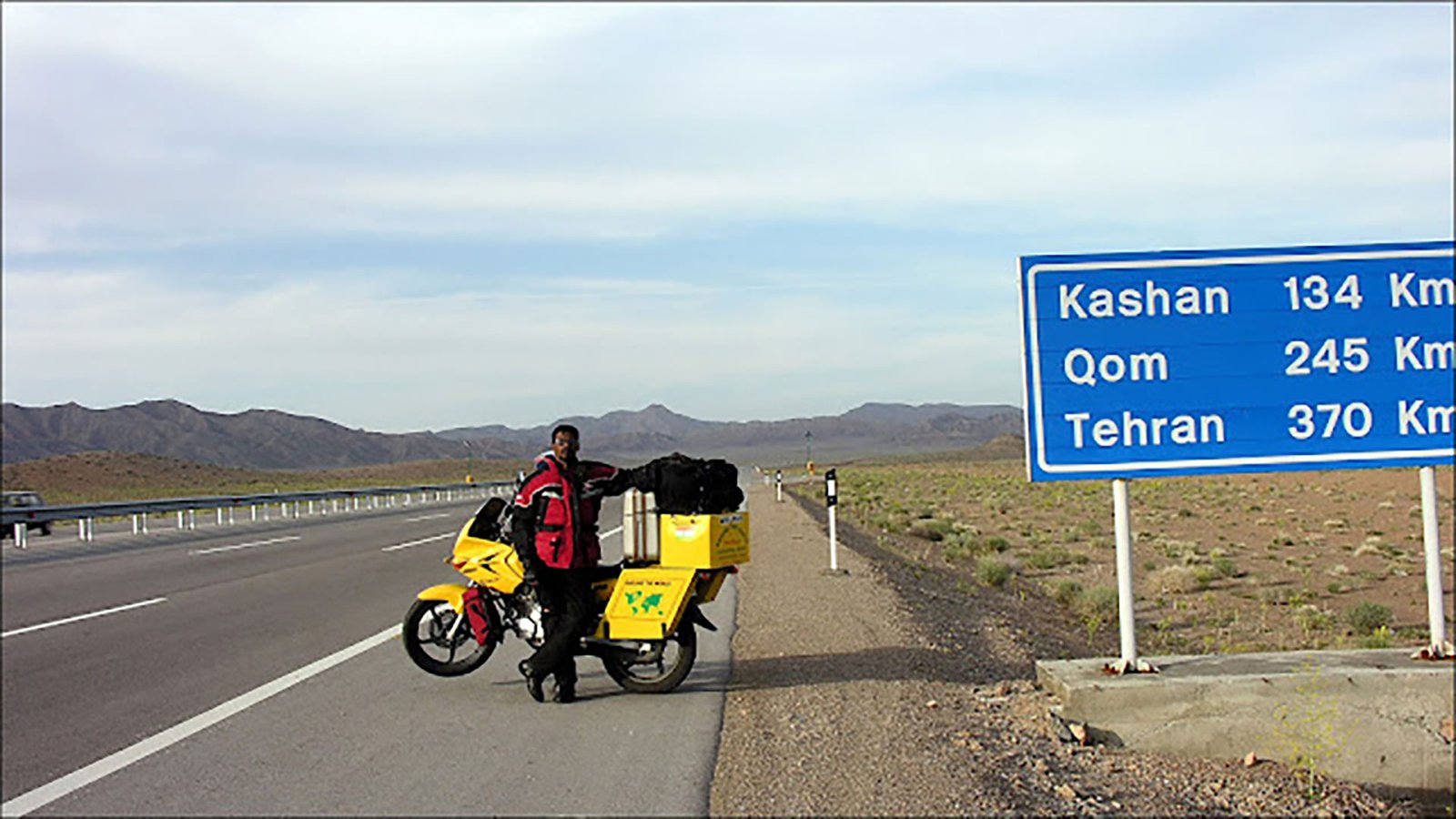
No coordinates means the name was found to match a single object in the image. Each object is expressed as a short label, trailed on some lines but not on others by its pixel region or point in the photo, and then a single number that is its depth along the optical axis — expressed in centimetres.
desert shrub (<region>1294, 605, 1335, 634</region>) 1795
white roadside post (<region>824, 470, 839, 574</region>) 1803
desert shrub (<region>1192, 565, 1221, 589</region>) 2320
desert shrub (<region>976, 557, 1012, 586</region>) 2114
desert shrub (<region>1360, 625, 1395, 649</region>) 1265
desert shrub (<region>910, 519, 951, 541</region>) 3253
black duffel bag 849
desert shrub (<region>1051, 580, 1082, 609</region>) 1916
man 810
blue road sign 792
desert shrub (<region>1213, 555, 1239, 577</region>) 2447
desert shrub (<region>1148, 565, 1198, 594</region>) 2279
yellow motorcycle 852
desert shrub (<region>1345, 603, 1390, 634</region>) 1764
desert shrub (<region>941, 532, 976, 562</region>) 2688
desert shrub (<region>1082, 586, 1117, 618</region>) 1775
